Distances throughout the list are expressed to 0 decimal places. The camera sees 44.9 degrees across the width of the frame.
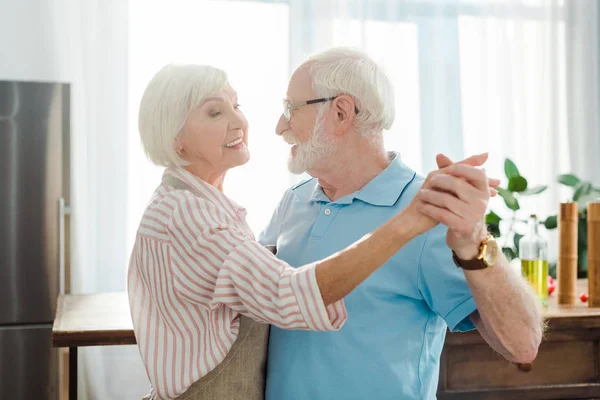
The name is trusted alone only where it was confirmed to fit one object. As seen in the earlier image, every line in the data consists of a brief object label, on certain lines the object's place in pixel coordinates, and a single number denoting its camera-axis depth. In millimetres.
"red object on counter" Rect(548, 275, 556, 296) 2824
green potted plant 3482
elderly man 1332
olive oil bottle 2469
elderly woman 1178
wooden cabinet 2355
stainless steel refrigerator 3277
